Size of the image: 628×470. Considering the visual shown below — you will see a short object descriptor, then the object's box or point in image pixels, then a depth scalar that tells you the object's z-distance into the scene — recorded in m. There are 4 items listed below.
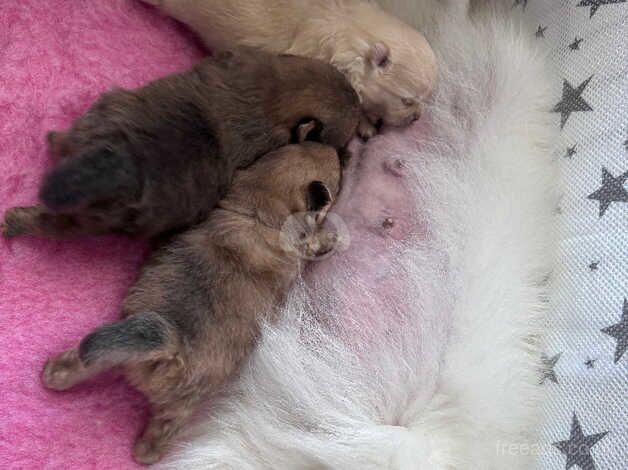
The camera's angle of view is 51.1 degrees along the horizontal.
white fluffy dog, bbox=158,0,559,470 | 0.33
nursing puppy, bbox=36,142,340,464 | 0.31
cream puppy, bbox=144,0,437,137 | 0.44
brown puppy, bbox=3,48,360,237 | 0.32
